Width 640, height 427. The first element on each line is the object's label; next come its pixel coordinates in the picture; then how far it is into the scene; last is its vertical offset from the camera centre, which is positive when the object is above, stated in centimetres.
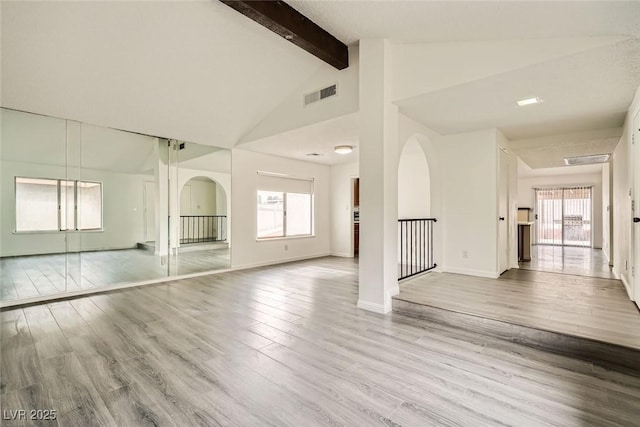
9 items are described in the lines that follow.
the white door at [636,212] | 295 -2
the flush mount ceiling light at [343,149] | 558 +122
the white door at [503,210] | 450 +1
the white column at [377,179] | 335 +39
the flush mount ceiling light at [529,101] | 325 +127
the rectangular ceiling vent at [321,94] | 413 +176
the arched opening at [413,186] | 617 +56
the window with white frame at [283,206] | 669 +13
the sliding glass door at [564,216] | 910 -17
